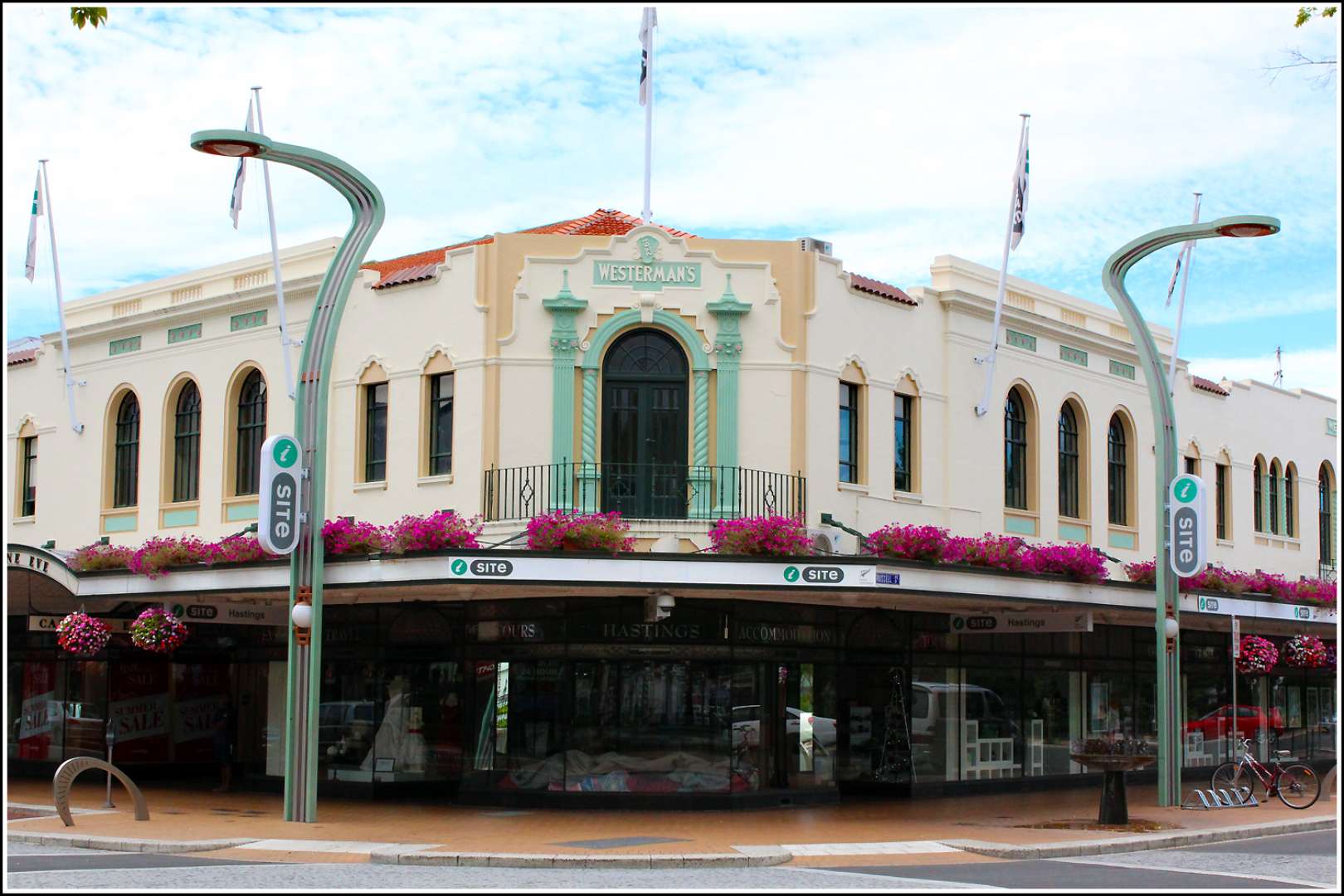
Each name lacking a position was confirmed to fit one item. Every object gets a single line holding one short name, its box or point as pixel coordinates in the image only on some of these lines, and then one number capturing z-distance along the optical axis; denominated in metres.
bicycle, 23.00
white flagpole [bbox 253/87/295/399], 24.61
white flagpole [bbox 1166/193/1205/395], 28.39
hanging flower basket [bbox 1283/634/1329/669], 28.81
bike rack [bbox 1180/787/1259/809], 22.64
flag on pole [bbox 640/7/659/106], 23.77
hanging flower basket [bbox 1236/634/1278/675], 26.09
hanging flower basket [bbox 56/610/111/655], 22.95
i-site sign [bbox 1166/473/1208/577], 22.58
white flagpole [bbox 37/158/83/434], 27.81
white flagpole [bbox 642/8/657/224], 23.34
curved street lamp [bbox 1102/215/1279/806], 22.58
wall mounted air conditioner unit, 21.75
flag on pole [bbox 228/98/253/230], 25.19
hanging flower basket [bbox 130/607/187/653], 22.11
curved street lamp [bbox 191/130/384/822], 19.67
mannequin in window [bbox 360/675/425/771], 23.72
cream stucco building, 22.25
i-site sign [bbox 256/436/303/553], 19.45
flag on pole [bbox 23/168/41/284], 27.77
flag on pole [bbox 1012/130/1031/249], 25.88
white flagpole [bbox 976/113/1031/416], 25.78
